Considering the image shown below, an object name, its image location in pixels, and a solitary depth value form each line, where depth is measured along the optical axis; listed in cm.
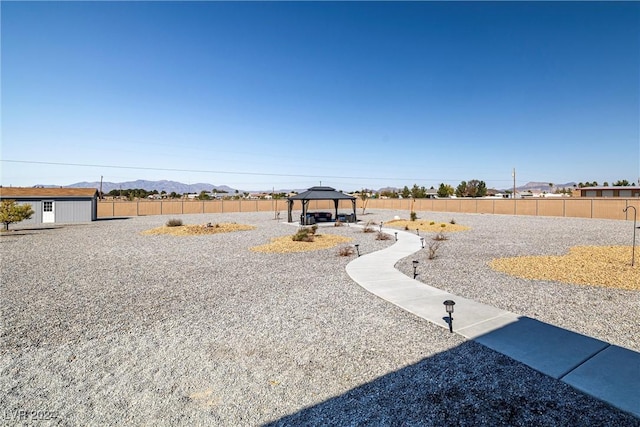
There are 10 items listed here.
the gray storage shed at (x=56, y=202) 2839
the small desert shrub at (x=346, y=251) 1355
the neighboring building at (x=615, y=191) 4886
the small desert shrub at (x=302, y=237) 1694
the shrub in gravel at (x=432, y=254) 1271
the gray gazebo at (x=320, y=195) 2639
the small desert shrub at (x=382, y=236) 1838
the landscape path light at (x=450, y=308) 571
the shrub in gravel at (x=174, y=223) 2464
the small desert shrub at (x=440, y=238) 1784
